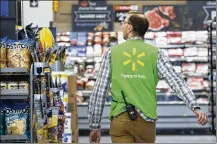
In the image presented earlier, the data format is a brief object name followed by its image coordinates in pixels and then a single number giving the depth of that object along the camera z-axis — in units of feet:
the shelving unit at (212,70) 38.11
